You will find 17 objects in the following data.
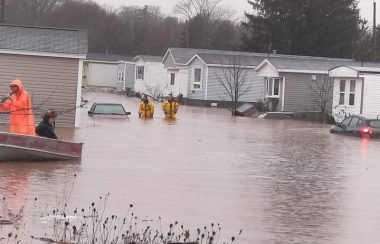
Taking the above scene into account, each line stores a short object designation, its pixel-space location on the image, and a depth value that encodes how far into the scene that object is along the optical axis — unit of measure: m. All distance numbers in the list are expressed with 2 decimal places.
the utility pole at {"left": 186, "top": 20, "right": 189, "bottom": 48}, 105.56
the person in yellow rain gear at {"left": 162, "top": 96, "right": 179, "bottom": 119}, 45.31
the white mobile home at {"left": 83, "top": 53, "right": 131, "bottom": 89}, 97.12
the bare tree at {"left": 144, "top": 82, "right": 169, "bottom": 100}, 77.11
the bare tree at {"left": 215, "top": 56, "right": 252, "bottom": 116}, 63.12
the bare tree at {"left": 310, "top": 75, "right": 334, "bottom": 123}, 52.12
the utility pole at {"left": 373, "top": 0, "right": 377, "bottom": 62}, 76.56
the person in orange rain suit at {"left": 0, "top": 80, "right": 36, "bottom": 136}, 19.44
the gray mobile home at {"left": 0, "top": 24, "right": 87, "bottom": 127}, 31.80
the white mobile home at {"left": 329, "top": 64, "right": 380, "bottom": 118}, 48.31
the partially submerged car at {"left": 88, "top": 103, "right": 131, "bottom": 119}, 40.34
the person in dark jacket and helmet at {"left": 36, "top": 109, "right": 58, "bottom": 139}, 20.69
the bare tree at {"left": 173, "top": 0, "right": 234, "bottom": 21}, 139.75
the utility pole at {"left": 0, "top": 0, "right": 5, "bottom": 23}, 46.34
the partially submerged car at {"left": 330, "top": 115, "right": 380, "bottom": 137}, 36.16
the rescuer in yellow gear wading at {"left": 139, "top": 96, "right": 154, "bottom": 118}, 45.16
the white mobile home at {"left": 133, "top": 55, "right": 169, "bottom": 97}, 79.75
